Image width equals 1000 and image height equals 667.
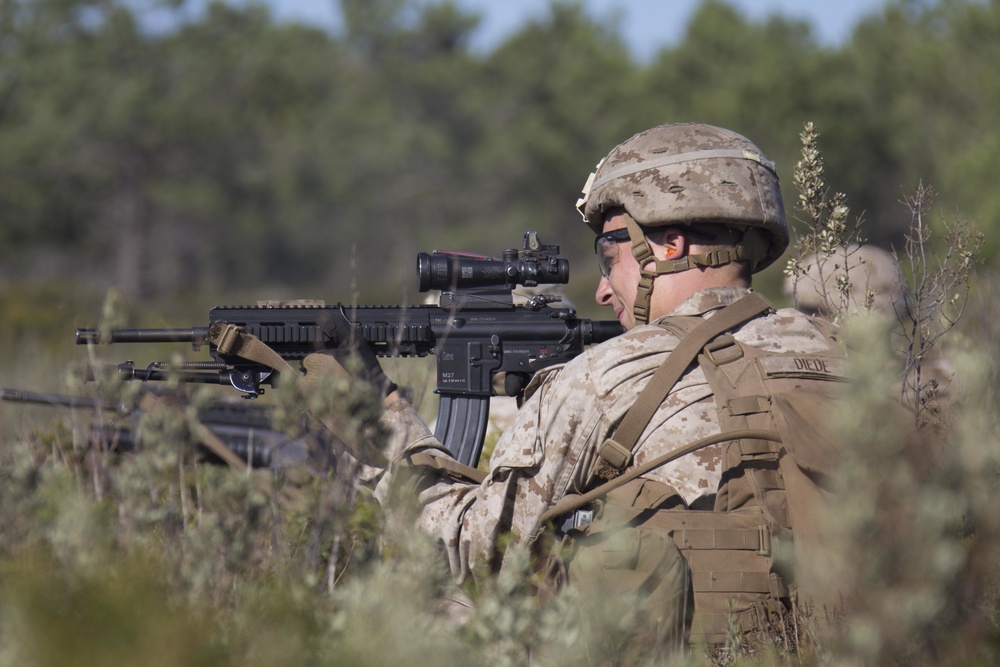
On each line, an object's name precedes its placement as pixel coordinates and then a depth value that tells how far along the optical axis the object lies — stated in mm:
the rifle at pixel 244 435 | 12914
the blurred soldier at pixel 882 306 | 9414
